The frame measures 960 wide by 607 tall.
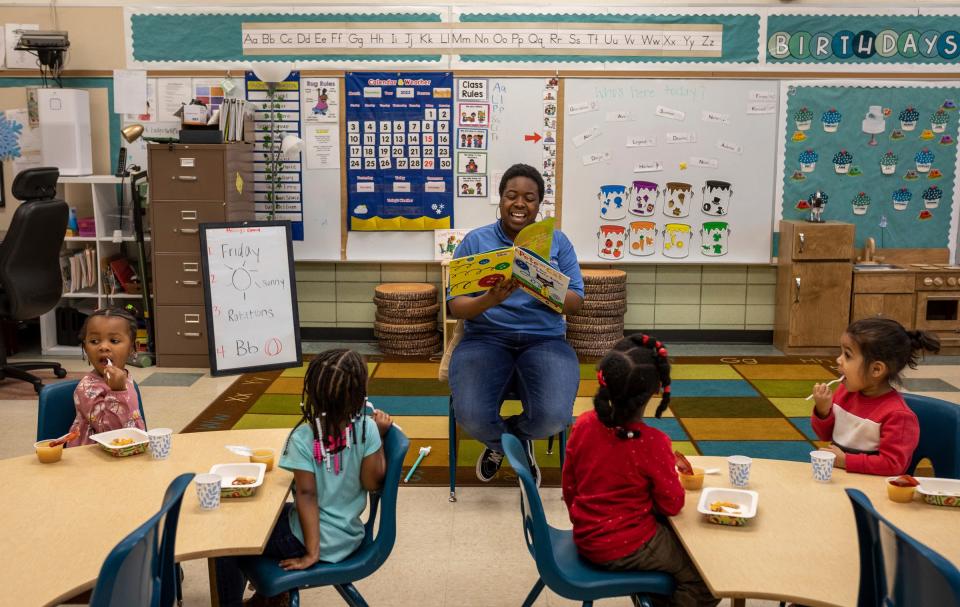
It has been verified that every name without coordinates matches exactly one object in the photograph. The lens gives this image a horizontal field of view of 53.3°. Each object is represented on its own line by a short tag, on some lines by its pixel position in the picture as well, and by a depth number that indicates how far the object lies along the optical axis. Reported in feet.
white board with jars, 22.33
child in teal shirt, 8.18
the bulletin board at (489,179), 22.29
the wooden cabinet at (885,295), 21.93
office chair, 18.67
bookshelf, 22.03
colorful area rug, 15.78
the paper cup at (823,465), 8.43
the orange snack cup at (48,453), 8.63
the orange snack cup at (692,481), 8.34
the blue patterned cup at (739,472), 8.34
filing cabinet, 20.47
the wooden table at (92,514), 6.54
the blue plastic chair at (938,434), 9.26
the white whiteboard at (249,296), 19.85
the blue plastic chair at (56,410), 9.88
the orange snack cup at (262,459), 8.72
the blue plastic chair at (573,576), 7.96
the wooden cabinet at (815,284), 21.65
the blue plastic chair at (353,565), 8.07
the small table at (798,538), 6.61
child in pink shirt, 9.86
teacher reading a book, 12.82
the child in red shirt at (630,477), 7.98
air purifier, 21.84
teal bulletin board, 22.38
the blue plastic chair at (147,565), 5.47
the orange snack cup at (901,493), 7.92
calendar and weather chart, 22.40
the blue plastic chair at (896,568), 5.24
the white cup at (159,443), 8.89
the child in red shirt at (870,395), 9.12
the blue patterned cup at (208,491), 7.69
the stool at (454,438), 13.57
